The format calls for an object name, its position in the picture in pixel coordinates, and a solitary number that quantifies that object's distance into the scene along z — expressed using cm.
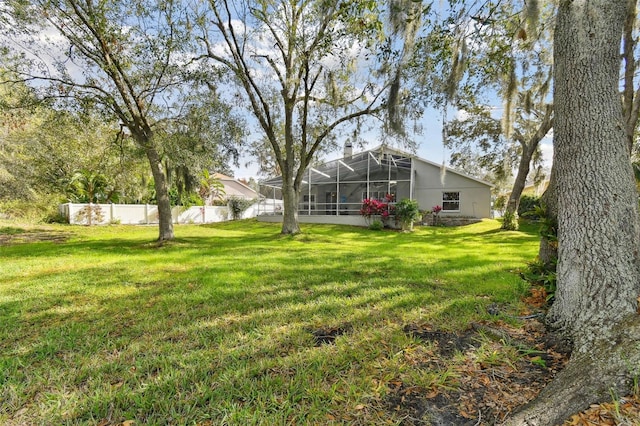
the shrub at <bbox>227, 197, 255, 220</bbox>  2303
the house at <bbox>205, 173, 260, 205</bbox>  3447
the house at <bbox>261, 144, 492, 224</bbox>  1644
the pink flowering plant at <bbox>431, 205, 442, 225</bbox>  1587
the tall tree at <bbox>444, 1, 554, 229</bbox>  542
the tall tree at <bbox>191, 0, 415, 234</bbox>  826
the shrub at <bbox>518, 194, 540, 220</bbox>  1973
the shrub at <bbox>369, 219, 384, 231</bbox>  1422
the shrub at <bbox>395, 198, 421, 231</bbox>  1332
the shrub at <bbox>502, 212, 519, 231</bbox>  1335
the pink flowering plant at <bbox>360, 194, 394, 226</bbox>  1444
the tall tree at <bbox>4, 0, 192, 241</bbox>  673
